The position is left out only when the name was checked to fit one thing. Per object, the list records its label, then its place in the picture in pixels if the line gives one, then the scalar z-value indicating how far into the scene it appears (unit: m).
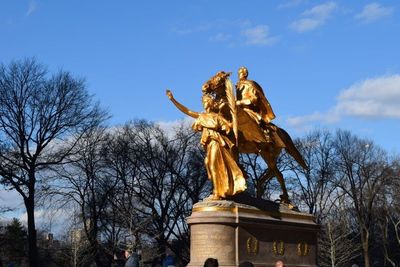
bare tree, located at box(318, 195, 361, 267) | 45.53
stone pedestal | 16.78
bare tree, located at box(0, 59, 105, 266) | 34.03
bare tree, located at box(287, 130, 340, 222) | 48.28
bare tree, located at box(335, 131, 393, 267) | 46.91
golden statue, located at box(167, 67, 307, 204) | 17.50
